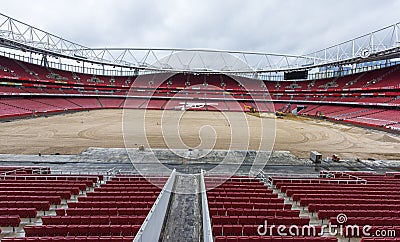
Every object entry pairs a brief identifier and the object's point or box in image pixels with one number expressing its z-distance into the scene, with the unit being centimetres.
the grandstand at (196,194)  652
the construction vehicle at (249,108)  6632
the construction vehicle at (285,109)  6955
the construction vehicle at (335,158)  1949
